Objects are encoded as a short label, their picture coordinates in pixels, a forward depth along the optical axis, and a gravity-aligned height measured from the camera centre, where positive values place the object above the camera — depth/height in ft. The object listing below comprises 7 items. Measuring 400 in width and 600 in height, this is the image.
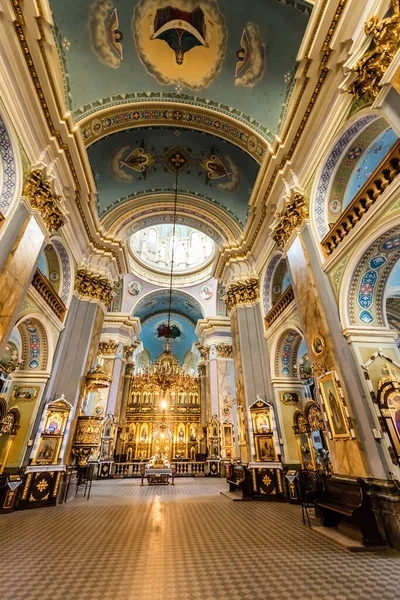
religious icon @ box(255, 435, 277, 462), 27.08 +1.39
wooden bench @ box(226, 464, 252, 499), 26.14 -1.34
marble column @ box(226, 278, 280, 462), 30.09 +11.09
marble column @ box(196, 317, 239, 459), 53.26 +16.19
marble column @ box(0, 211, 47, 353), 17.47 +11.79
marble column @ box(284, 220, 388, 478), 15.11 +6.46
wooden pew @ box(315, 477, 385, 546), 13.08 -1.93
